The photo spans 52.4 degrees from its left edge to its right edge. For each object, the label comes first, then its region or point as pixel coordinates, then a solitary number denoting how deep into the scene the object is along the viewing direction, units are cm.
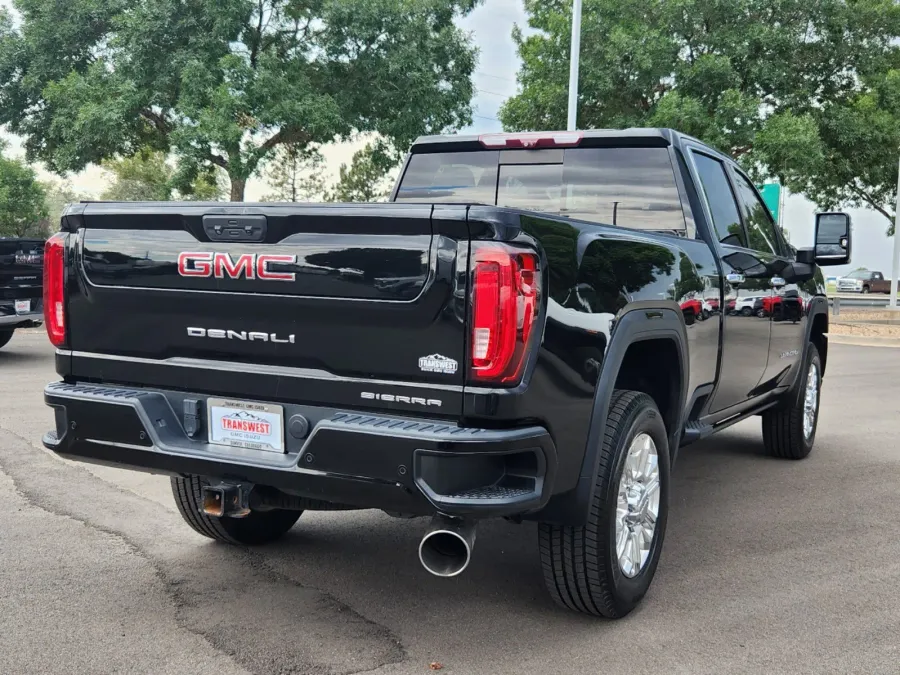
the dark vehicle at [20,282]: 1105
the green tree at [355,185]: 4275
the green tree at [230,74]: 1864
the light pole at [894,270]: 2481
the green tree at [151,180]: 1978
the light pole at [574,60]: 1658
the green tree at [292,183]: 3971
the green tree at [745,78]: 2078
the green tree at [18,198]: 3641
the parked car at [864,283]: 5250
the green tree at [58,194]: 7961
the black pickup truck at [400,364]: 284
